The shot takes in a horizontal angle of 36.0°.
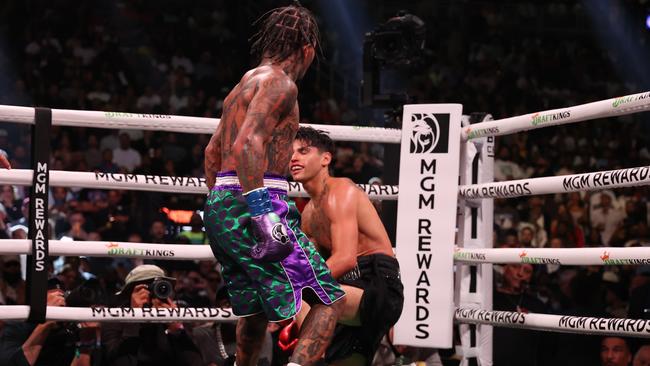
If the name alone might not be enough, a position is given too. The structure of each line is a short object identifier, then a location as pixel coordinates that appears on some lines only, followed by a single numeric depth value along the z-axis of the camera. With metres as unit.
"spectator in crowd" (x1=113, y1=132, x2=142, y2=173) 10.92
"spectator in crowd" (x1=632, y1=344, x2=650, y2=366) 5.41
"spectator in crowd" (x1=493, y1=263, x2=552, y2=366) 5.96
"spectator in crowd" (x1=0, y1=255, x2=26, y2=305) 6.69
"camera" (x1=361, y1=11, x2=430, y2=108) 6.13
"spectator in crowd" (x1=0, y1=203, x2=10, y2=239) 6.67
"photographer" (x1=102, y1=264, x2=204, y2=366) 4.89
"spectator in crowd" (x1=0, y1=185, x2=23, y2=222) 7.66
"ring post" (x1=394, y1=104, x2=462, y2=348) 5.05
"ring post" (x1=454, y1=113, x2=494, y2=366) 5.15
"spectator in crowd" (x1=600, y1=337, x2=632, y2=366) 5.54
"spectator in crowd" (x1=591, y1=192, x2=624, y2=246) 10.55
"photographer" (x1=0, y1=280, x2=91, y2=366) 4.79
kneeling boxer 4.50
